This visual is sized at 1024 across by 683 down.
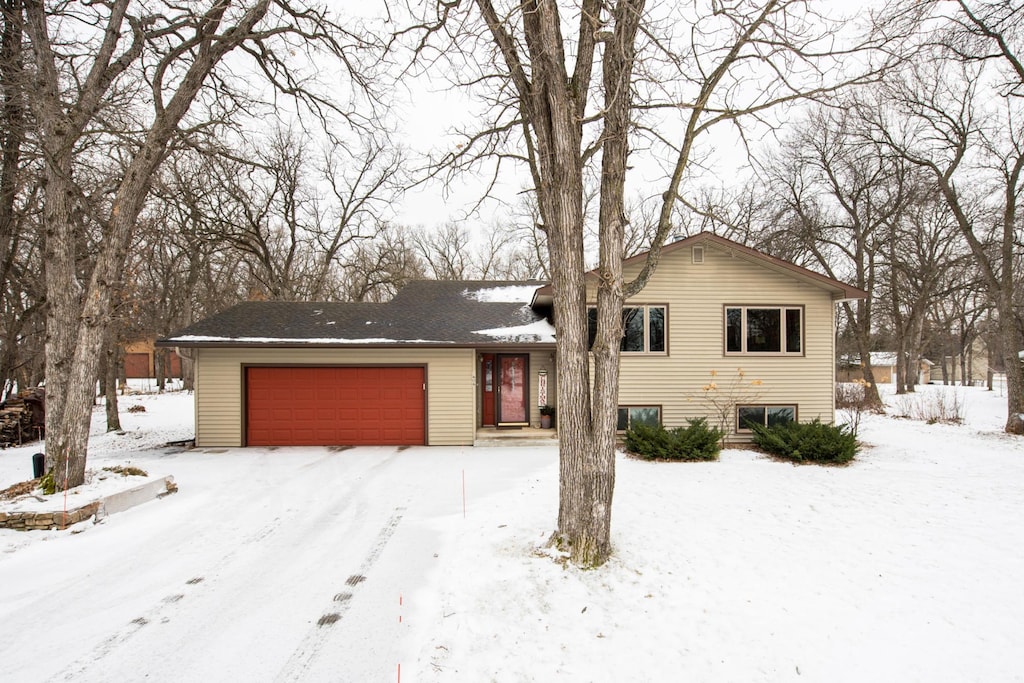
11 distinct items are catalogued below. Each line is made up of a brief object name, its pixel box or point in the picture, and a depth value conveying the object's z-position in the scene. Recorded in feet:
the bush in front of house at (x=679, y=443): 30.99
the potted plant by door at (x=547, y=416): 41.37
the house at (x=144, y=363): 137.74
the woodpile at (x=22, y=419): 41.01
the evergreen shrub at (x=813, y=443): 30.07
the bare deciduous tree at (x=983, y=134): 37.11
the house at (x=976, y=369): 158.16
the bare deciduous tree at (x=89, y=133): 23.02
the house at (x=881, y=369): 116.16
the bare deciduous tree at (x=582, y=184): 15.33
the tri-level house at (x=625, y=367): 37.24
